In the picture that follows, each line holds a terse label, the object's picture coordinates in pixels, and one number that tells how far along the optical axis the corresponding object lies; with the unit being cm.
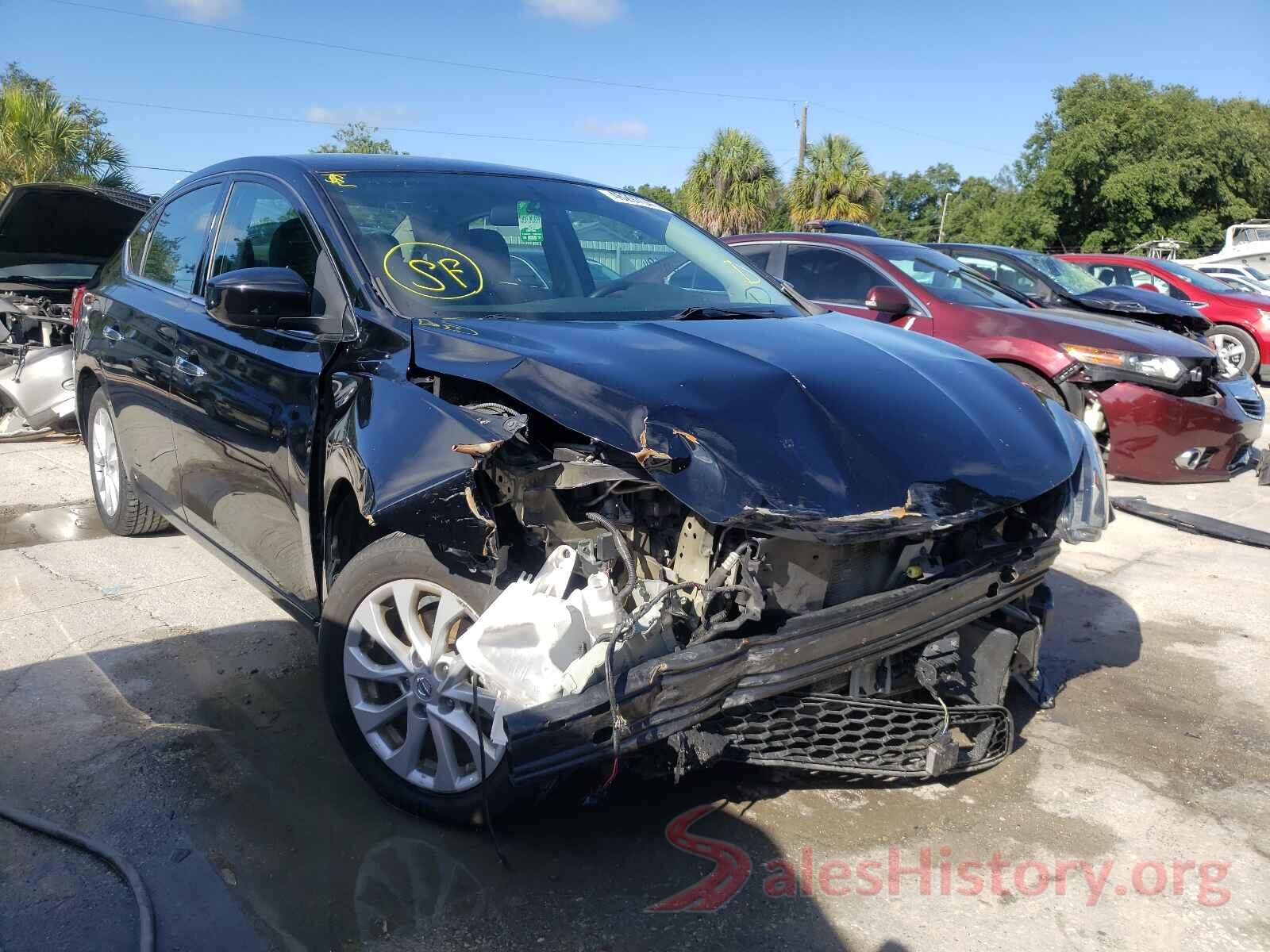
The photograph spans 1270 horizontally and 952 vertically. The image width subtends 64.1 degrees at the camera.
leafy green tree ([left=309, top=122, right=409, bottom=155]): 4495
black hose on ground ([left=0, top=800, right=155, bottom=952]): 235
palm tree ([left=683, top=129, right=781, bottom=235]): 3091
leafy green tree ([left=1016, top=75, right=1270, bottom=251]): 3891
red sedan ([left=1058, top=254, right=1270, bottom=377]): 1262
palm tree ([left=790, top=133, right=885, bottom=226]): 3166
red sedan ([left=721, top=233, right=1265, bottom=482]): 670
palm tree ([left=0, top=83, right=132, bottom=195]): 1789
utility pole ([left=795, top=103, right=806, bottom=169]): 3425
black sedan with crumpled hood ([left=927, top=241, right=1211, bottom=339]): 841
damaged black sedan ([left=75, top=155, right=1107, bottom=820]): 241
